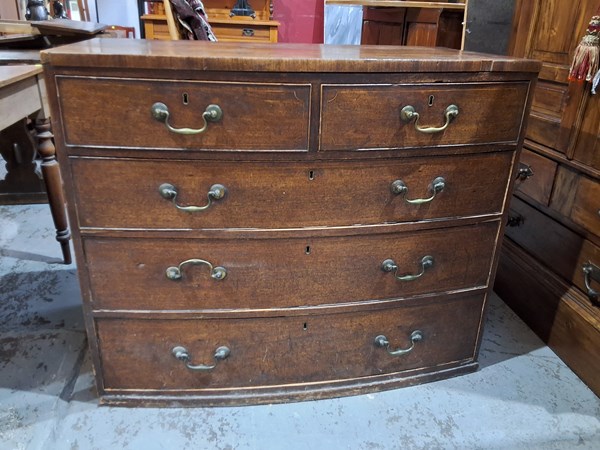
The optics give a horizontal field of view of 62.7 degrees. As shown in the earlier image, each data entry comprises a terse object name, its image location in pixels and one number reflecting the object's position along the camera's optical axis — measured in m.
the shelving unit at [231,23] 3.56
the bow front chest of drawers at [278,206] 1.02
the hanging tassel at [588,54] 1.36
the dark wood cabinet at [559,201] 1.43
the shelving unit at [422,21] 2.93
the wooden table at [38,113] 1.29
